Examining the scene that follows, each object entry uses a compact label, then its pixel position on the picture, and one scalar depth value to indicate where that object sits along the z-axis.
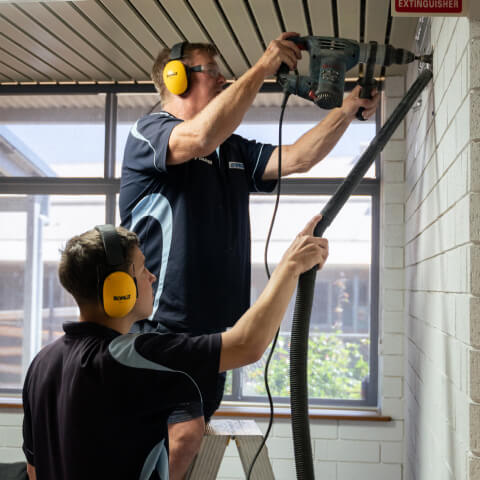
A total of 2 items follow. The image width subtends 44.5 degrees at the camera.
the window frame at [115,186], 3.37
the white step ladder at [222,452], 1.73
